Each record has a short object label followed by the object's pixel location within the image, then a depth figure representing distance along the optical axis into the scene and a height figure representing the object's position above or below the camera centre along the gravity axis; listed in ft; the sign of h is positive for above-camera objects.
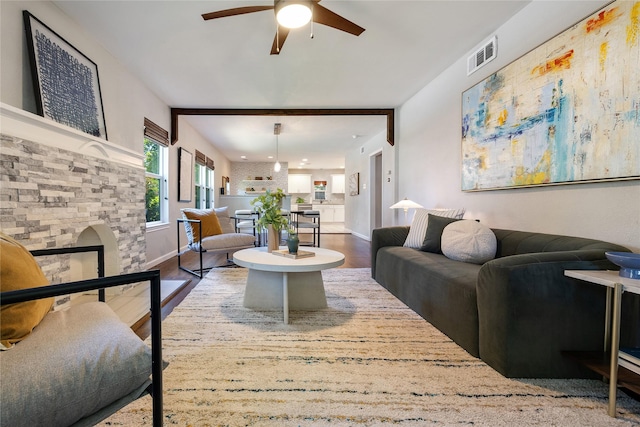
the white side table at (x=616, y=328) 3.72 -1.77
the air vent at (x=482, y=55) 8.96 +4.70
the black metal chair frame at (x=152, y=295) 2.45 -0.86
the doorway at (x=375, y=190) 22.39 +0.70
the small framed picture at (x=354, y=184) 25.62 +1.42
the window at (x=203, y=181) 21.82 +1.58
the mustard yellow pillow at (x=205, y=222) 11.97 -0.96
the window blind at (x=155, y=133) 12.96 +3.29
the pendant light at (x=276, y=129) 18.75 +4.83
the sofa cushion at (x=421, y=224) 9.65 -0.87
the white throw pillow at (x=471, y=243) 7.43 -1.19
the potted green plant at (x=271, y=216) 8.35 -0.48
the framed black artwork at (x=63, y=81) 6.90 +3.27
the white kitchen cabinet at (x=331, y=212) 39.11 -1.78
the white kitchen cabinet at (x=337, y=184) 40.81 +2.17
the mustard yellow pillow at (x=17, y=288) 2.86 -0.93
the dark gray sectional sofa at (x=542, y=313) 4.70 -1.92
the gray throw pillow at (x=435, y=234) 8.95 -1.12
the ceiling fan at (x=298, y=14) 6.37 +4.40
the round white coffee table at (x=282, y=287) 7.77 -2.42
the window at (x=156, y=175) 13.78 +1.30
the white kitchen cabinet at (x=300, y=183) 40.63 +2.34
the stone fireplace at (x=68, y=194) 5.57 +0.18
